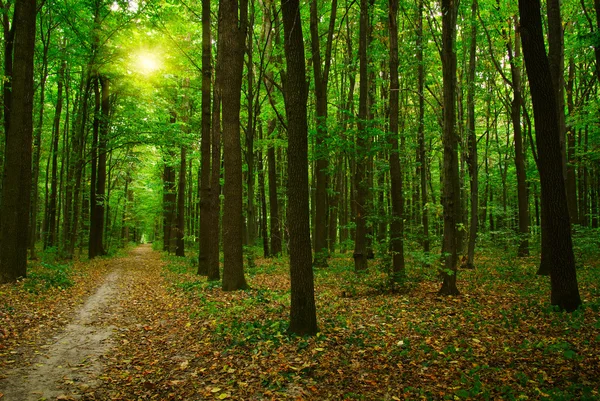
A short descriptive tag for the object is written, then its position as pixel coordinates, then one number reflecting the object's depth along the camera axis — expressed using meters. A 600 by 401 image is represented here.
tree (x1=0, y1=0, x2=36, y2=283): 11.16
